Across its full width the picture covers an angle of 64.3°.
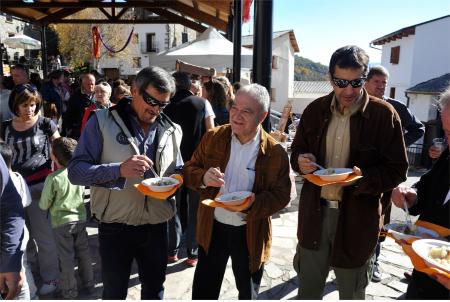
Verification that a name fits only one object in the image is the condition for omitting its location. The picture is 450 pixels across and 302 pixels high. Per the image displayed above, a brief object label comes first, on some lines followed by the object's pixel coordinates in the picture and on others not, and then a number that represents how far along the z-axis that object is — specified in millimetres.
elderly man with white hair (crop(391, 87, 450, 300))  1911
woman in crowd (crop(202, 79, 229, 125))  4656
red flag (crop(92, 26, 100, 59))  14434
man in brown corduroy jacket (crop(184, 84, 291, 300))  2279
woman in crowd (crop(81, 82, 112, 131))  4992
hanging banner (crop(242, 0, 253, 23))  7593
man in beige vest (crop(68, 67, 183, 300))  2168
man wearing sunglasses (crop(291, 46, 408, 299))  2158
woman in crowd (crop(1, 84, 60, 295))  3309
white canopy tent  7918
